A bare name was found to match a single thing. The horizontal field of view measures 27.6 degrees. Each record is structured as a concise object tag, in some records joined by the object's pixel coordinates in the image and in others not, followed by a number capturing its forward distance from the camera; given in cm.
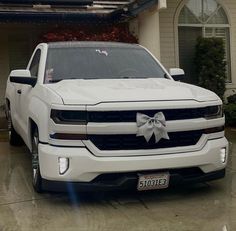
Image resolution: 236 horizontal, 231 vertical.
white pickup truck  481
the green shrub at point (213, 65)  1262
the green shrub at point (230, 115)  1100
